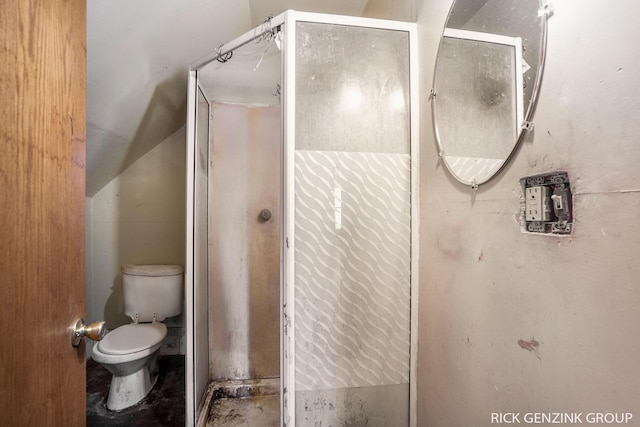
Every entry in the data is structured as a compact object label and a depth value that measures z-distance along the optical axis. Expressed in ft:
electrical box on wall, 1.60
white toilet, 4.82
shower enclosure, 3.17
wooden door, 1.32
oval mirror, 1.85
